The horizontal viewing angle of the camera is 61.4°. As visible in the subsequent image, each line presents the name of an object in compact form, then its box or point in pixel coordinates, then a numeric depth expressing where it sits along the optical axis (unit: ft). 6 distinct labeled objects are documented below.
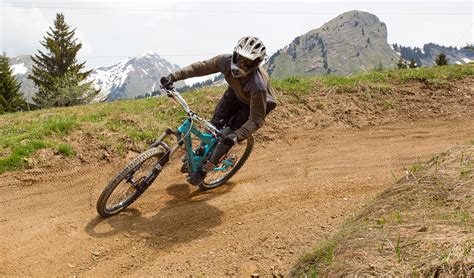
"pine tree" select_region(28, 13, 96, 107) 171.42
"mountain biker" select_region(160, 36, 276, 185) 21.21
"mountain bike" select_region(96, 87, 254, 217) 21.08
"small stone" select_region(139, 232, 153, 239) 20.88
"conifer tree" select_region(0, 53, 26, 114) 159.02
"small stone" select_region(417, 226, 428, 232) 13.71
